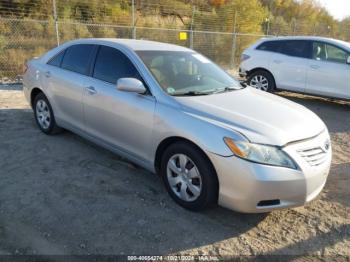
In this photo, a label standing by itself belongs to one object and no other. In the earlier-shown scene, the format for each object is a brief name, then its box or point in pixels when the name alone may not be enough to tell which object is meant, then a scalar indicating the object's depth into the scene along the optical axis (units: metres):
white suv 7.88
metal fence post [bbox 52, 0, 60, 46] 9.95
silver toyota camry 2.95
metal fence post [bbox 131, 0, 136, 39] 11.74
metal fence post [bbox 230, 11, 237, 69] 15.58
